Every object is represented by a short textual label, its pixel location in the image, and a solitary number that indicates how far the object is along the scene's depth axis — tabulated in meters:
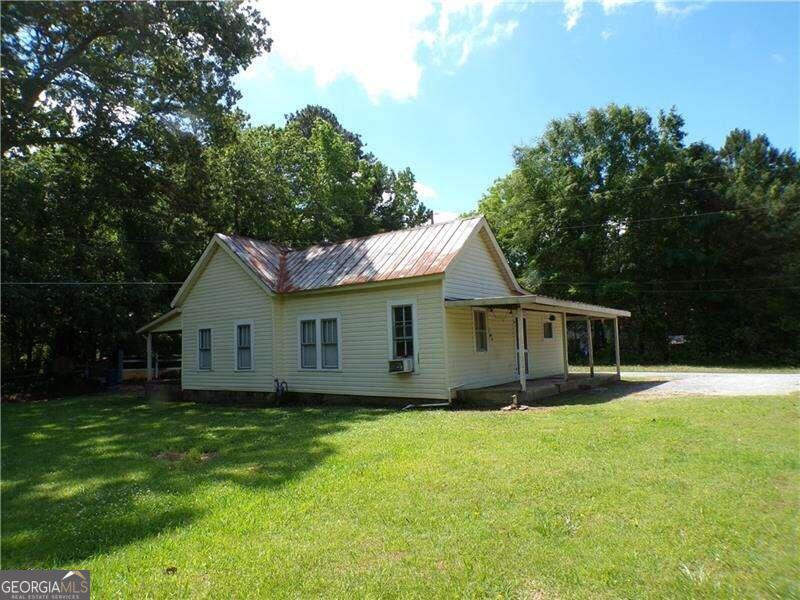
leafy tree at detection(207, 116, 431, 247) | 25.38
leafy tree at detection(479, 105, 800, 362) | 27.12
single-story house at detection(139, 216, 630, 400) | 12.90
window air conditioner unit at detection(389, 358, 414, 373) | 12.80
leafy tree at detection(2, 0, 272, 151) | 15.03
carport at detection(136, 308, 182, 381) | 18.61
